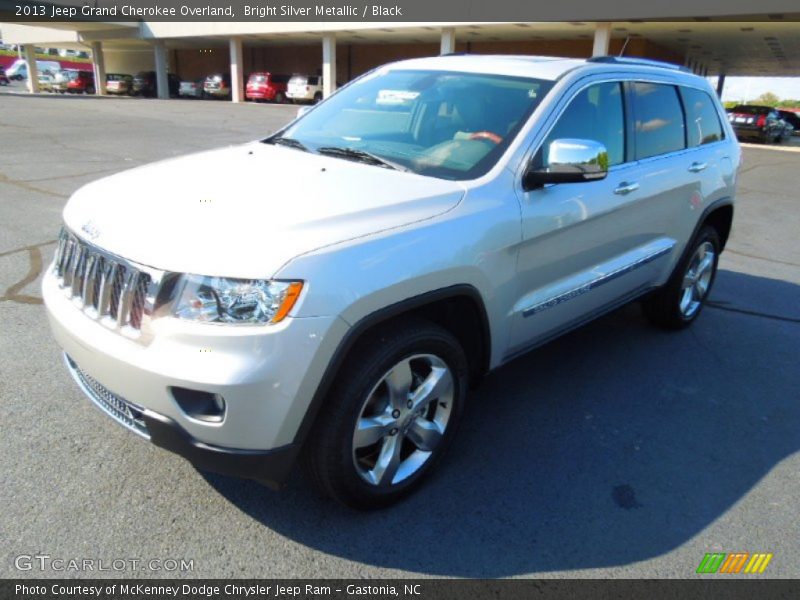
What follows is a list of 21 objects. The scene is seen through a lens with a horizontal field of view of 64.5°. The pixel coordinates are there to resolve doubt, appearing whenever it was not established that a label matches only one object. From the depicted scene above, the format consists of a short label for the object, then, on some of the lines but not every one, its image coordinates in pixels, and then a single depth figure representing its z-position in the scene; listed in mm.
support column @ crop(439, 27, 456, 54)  29897
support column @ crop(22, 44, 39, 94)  51750
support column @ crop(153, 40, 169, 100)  43719
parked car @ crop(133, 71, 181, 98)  44750
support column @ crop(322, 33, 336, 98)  35438
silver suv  2193
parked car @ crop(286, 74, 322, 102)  36344
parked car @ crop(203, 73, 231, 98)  41562
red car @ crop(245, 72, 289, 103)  38438
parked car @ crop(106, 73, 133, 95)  45156
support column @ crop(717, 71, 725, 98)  58438
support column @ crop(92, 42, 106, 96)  50156
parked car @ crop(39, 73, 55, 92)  53062
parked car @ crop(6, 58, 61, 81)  71844
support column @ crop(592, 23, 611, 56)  25547
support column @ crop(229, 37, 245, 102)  39969
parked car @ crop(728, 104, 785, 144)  26031
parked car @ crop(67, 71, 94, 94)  49469
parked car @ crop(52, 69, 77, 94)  49750
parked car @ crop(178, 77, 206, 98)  42875
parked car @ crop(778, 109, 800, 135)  33962
